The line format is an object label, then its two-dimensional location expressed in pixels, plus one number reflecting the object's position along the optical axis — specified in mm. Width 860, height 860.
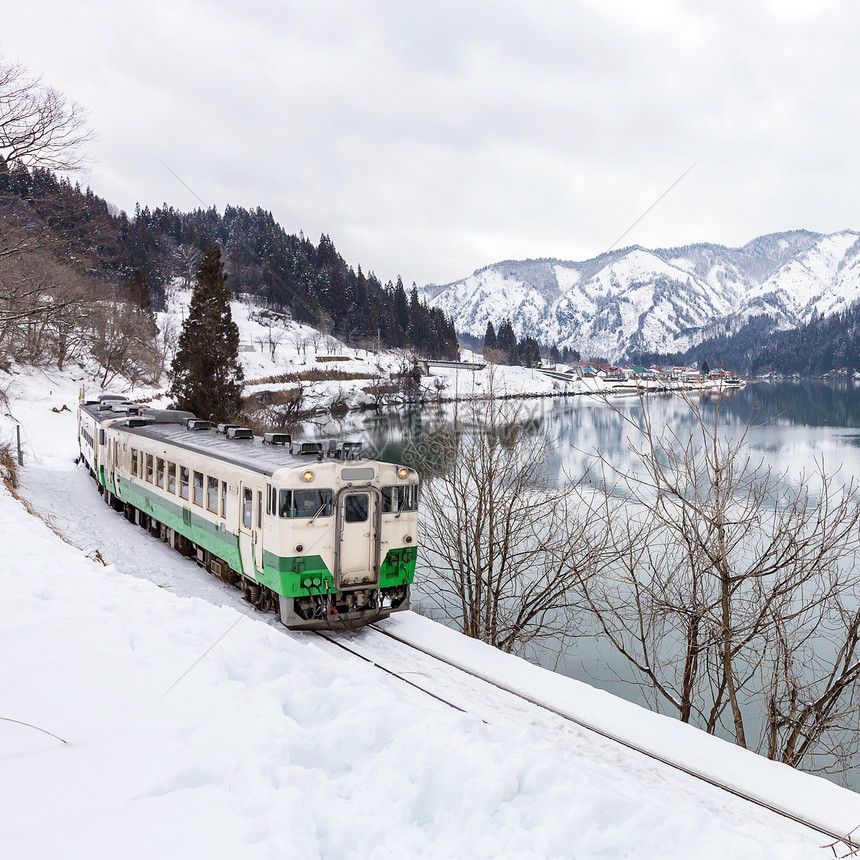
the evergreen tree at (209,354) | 33406
